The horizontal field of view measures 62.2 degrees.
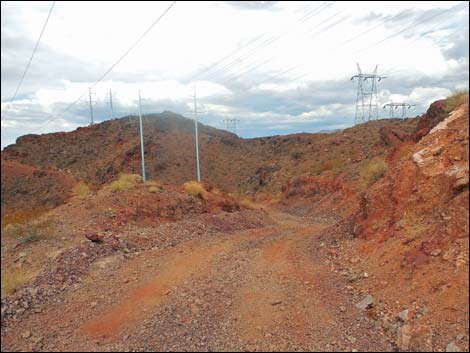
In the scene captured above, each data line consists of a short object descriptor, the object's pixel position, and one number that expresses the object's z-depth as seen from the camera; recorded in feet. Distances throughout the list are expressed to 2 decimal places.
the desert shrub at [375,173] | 44.91
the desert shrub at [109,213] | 42.55
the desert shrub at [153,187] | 54.23
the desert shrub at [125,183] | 53.13
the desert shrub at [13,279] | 17.18
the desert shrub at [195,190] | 60.24
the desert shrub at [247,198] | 118.90
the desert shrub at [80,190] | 40.82
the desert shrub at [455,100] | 35.12
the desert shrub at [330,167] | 107.58
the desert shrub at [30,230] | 17.80
